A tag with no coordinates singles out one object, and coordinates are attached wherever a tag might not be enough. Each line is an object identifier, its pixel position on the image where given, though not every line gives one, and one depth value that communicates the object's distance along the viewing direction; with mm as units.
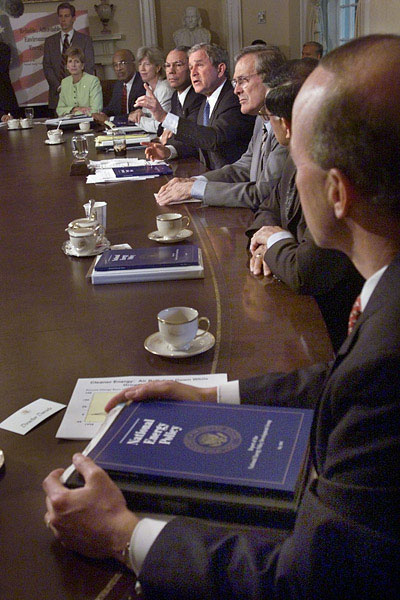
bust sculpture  8766
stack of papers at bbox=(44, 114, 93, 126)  5695
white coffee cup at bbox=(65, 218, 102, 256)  2066
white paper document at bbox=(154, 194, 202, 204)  2781
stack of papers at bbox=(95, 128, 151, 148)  4340
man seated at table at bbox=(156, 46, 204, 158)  4684
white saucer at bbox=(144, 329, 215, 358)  1383
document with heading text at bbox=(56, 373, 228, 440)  1139
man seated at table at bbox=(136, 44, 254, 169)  3740
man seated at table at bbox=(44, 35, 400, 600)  768
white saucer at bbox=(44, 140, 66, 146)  4721
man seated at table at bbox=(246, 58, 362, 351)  1780
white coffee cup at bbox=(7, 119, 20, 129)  5973
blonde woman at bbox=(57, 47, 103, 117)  6871
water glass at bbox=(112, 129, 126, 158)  4027
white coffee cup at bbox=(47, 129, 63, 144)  4738
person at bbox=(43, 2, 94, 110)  8547
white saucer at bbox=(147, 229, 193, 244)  2193
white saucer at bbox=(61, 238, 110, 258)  2102
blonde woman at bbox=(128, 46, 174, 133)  5617
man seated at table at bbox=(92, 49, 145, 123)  6562
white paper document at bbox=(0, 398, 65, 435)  1162
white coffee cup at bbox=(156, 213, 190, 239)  2178
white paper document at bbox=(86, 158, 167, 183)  3266
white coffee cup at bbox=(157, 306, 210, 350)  1375
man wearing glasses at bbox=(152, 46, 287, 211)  2658
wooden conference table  865
